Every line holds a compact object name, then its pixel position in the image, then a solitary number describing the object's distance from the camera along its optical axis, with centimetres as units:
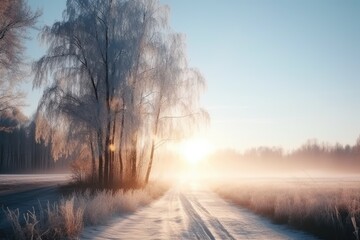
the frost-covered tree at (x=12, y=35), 1712
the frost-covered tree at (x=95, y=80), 2075
